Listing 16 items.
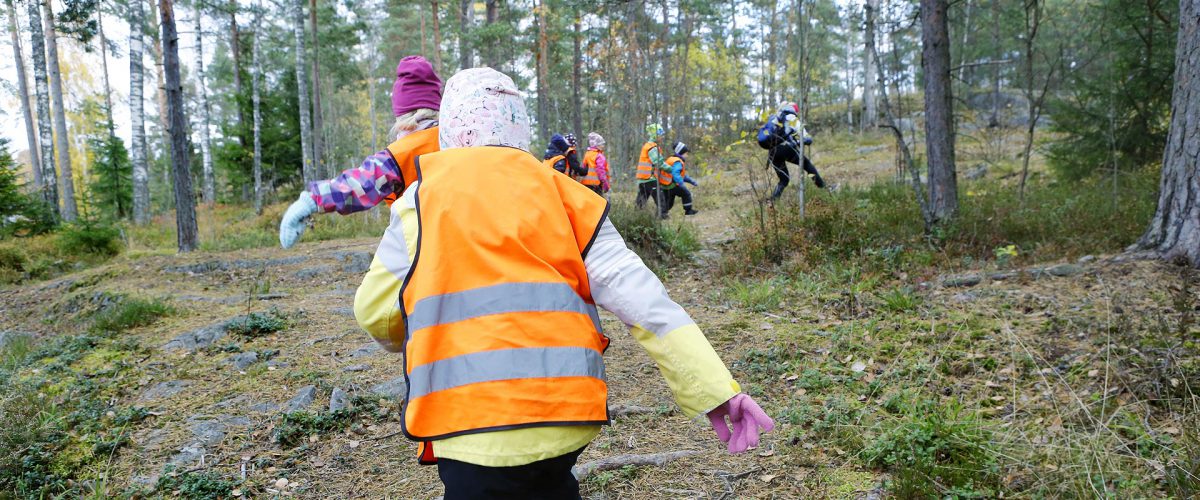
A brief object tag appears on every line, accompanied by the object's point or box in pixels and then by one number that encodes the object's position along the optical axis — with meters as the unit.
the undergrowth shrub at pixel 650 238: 7.36
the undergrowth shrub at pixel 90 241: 10.32
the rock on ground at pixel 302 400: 3.83
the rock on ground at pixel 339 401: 3.81
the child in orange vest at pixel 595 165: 9.73
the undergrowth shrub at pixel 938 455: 2.55
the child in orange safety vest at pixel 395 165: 2.12
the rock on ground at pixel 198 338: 4.93
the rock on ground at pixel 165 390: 4.03
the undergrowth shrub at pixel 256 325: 5.21
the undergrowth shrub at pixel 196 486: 2.97
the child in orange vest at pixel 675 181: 10.98
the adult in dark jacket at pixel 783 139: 8.43
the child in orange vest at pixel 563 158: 8.11
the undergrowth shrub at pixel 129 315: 5.49
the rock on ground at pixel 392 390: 4.02
